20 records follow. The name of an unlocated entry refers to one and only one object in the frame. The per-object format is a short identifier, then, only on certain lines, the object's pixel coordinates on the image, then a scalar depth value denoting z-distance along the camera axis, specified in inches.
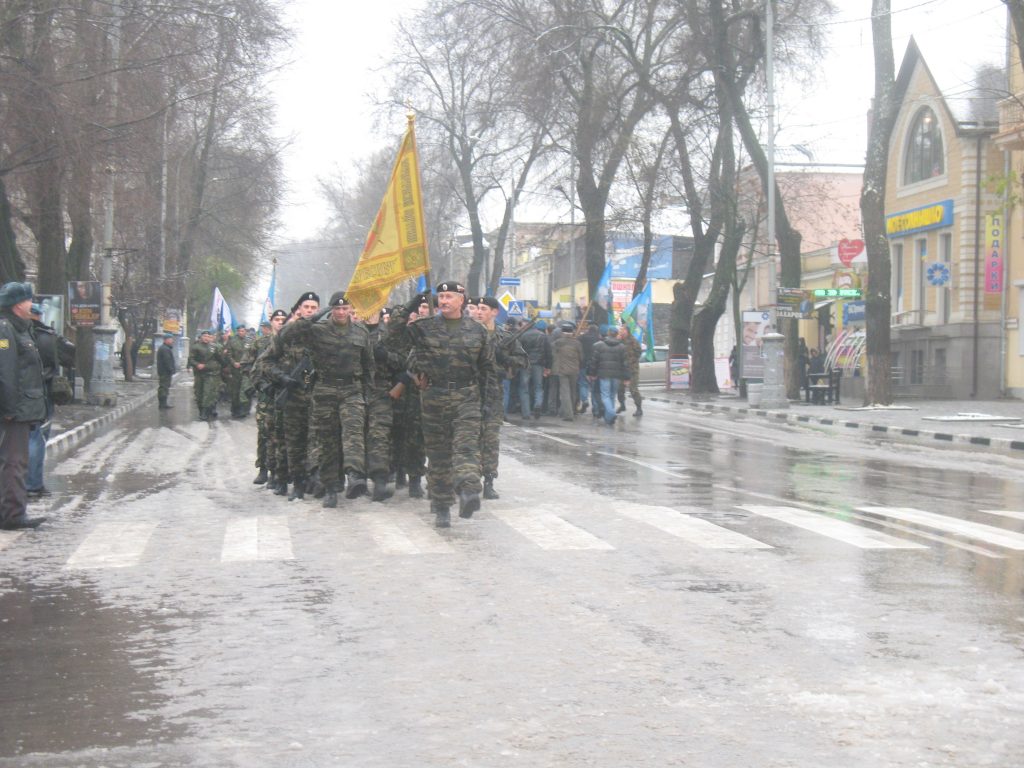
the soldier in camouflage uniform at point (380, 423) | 475.5
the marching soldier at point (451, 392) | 418.3
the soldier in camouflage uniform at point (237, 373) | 1090.1
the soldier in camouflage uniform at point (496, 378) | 453.4
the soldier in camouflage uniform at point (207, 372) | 1074.1
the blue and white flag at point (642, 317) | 1504.7
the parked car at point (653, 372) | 2123.5
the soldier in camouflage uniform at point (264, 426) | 525.3
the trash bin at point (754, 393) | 1323.8
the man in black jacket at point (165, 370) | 1270.9
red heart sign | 1520.7
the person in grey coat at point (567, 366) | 1027.3
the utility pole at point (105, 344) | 1243.2
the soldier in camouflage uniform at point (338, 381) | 462.9
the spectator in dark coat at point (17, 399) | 404.8
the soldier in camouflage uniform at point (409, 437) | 491.2
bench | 1349.7
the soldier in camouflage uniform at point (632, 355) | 1042.1
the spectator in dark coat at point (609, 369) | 973.2
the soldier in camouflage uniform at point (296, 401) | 484.7
